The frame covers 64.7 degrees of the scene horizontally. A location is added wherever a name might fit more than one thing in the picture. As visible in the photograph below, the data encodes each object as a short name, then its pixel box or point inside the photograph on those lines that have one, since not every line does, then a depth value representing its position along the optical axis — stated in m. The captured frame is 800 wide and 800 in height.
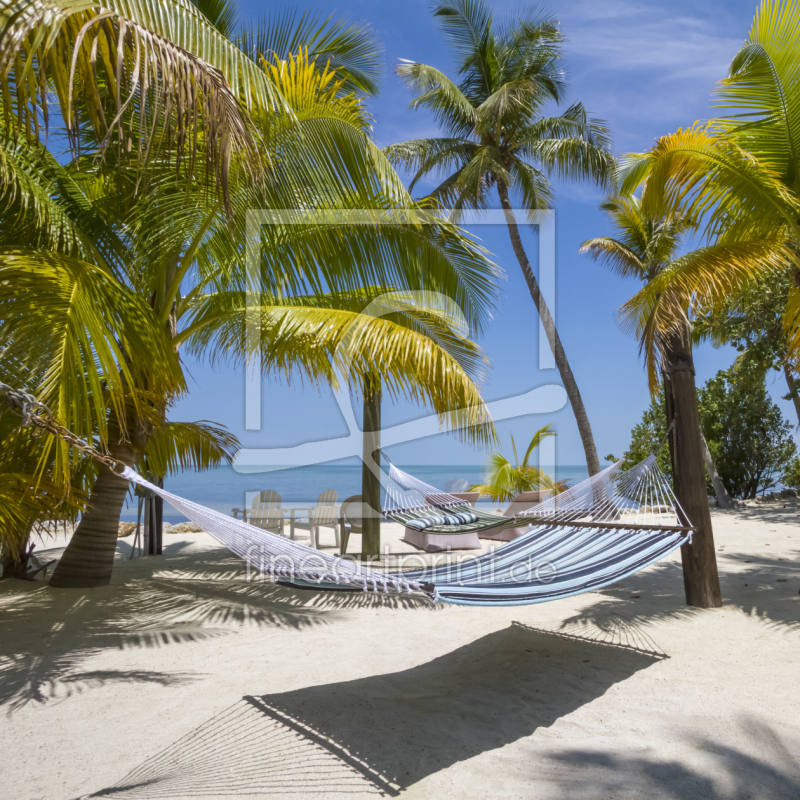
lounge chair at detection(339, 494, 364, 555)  5.73
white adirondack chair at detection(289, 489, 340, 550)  5.80
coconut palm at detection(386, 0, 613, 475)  7.77
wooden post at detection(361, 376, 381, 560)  5.36
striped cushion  3.97
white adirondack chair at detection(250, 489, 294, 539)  5.61
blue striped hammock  2.08
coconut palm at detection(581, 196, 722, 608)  3.50
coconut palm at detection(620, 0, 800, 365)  3.36
